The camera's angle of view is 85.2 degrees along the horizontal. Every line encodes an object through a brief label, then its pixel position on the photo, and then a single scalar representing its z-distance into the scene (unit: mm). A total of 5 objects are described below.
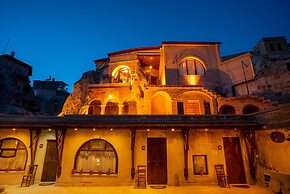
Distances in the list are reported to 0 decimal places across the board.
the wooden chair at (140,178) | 9852
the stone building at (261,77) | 20638
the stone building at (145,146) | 10281
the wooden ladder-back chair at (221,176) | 9994
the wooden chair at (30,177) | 9927
